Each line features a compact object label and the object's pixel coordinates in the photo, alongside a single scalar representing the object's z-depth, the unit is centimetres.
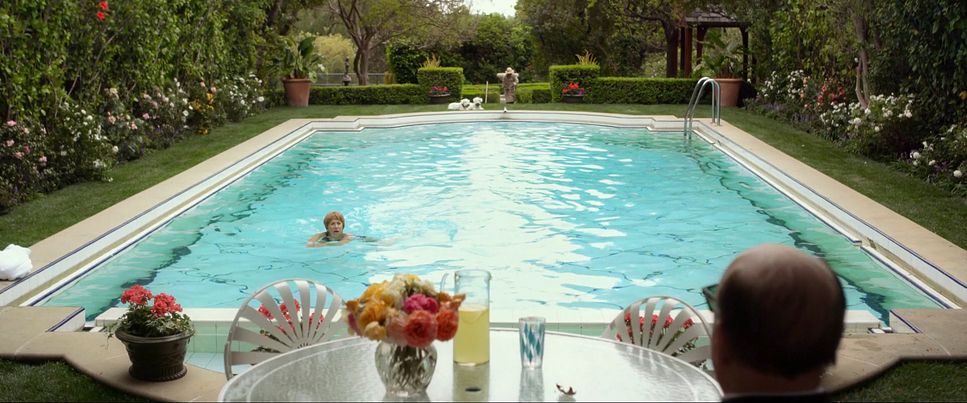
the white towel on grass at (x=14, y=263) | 686
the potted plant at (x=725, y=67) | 2373
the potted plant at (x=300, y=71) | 2436
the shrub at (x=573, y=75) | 2580
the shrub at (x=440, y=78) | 2633
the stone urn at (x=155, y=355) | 486
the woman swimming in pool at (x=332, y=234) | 941
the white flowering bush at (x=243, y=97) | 1994
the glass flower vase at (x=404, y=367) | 295
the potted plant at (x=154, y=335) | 488
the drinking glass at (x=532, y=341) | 323
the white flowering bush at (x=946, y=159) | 1091
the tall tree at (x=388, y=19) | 3203
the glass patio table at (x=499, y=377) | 308
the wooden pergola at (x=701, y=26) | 2544
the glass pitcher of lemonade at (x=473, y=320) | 322
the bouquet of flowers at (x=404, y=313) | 283
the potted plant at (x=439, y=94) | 2617
